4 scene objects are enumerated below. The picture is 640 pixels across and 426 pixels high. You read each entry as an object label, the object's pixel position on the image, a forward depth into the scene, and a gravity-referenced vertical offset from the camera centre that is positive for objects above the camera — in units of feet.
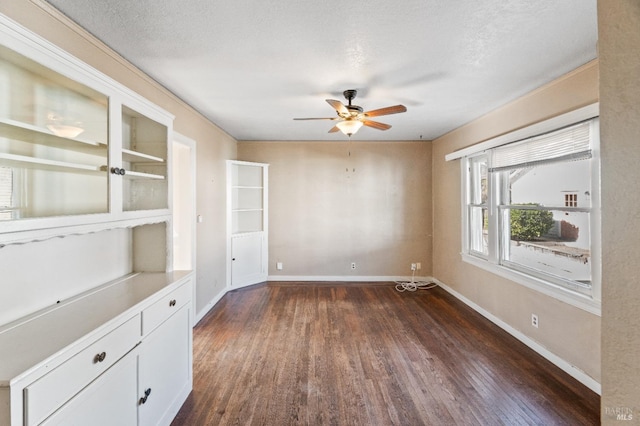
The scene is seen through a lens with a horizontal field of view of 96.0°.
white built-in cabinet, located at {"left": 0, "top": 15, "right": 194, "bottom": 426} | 3.70 -0.46
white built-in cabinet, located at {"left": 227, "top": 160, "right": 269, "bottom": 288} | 15.70 -0.41
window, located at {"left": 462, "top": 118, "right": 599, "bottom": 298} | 7.93 +0.17
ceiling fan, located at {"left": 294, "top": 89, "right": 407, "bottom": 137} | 8.73 +3.16
